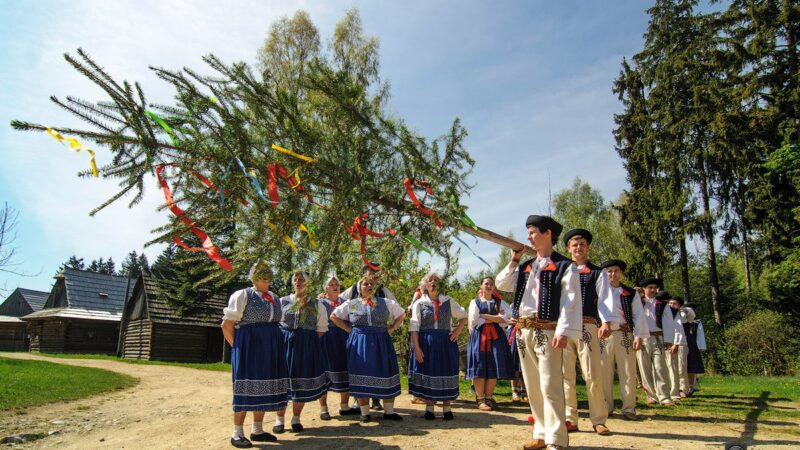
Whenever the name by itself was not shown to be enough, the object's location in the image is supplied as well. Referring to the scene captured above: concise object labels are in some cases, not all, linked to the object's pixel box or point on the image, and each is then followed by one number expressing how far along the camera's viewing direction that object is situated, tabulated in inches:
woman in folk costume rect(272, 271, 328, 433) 247.6
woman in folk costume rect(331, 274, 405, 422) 254.5
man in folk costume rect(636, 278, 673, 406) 333.7
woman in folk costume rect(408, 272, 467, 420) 268.4
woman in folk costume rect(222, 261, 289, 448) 218.1
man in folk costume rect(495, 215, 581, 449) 177.3
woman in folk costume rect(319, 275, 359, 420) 276.1
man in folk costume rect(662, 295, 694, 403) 373.7
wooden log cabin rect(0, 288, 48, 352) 1488.7
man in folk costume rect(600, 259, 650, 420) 260.8
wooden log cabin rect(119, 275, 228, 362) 951.0
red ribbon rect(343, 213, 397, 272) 147.0
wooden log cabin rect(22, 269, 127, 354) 1192.2
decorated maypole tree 124.3
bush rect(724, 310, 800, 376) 687.1
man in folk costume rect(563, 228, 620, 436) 222.4
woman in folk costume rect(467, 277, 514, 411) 313.0
